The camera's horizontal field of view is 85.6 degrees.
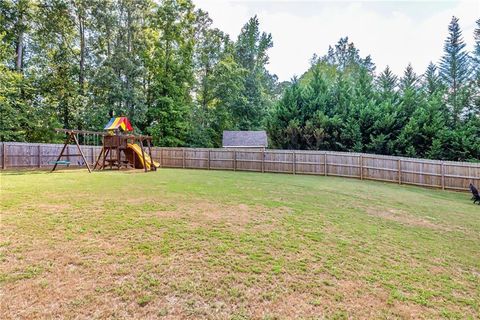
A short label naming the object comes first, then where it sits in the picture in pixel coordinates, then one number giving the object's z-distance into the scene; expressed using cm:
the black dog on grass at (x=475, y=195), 874
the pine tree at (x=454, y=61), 2083
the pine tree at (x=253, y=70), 2812
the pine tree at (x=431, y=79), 2045
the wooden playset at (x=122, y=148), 1345
